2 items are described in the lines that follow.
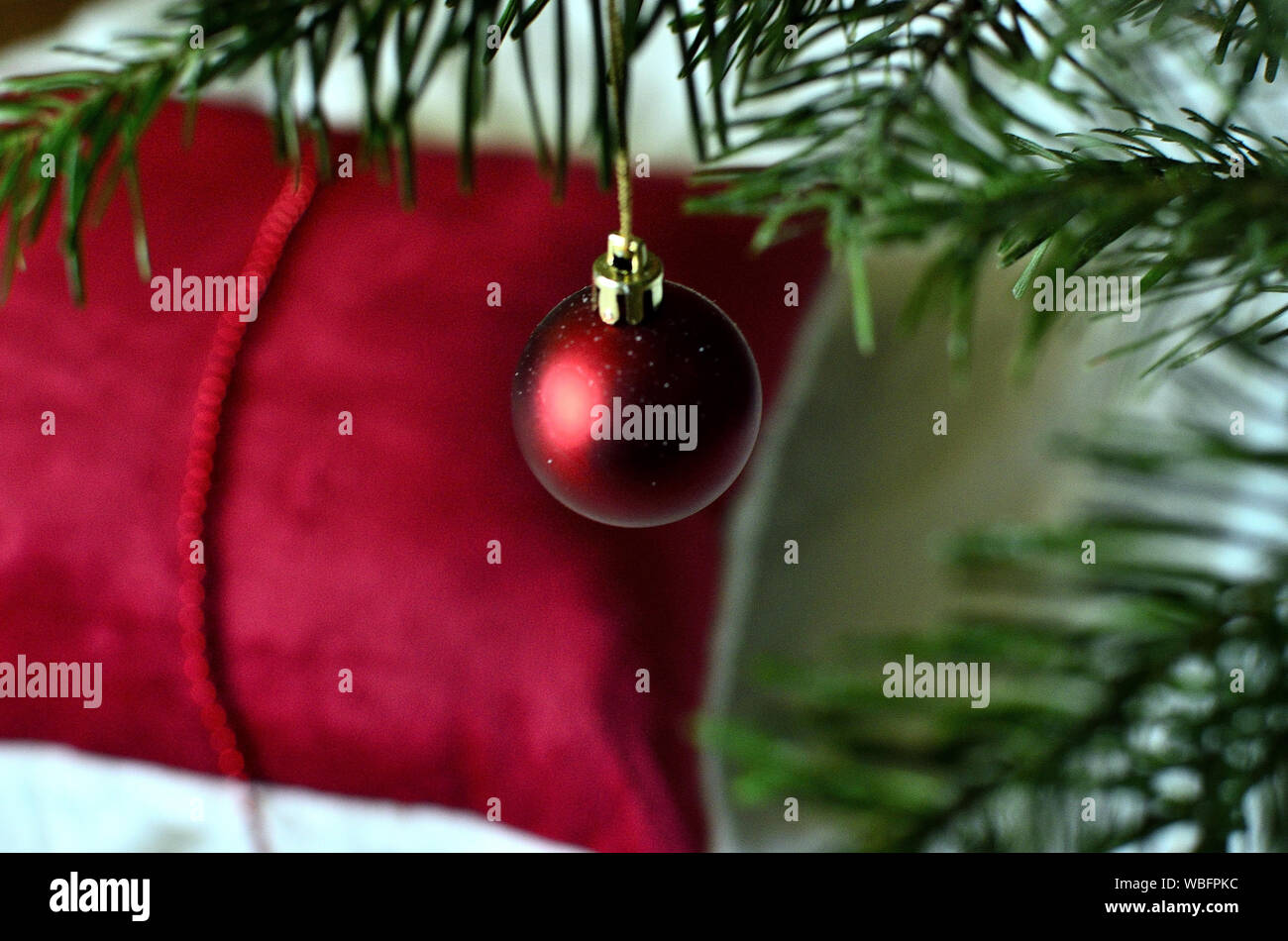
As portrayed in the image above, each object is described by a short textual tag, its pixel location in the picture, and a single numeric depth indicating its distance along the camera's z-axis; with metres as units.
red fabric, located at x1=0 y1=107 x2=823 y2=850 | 0.59
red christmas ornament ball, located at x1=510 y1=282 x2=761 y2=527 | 0.47
